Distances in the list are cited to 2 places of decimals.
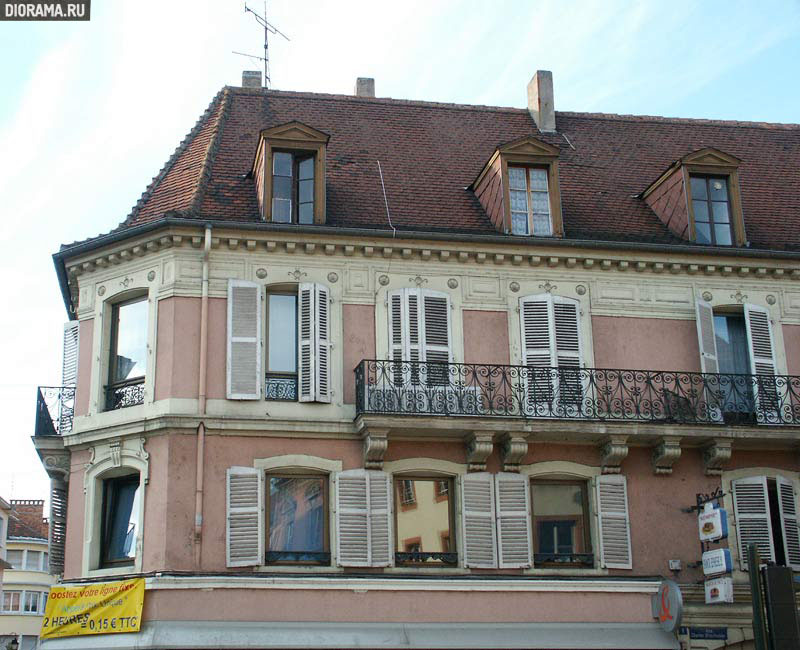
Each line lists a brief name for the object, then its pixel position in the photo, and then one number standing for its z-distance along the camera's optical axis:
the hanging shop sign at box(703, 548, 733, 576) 18.33
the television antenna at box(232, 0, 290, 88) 26.85
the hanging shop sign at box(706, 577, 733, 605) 18.27
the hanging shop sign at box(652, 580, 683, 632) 17.84
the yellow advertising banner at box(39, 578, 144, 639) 17.72
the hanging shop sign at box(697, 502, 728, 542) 18.61
